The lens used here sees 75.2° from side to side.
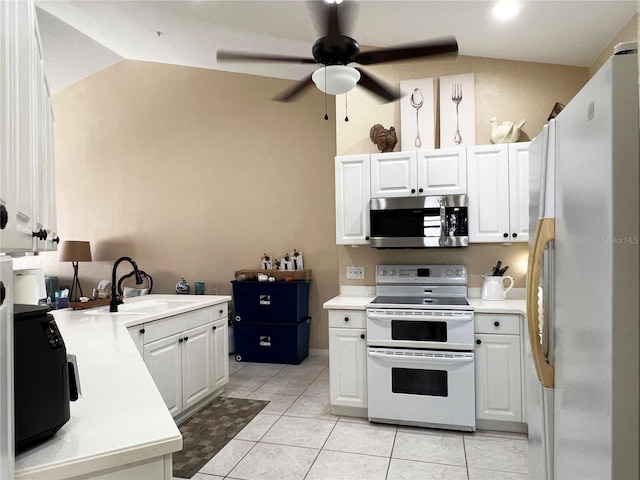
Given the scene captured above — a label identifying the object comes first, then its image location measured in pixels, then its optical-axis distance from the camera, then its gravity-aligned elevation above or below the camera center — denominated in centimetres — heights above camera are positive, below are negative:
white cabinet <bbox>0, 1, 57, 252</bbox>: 74 +22
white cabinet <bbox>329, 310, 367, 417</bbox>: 320 -95
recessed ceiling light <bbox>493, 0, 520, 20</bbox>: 266 +151
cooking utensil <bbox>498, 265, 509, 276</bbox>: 330 -26
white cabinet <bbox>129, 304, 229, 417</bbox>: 280 -87
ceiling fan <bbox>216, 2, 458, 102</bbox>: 228 +109
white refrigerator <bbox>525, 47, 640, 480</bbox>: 91 -12
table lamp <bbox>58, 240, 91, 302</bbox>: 566 -16
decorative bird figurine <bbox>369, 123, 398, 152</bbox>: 354 +86
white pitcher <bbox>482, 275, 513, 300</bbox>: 327 -40
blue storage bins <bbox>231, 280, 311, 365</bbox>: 473 -95
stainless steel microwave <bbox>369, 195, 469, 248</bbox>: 325 +13
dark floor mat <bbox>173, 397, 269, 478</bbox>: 261 -140
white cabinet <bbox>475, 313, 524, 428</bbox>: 288 -91
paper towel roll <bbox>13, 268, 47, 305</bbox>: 242 -27
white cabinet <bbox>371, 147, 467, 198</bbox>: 332 +54
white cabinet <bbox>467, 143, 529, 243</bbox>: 320 +36
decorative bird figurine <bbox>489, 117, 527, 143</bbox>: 330 +84
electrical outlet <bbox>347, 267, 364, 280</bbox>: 379 -31
